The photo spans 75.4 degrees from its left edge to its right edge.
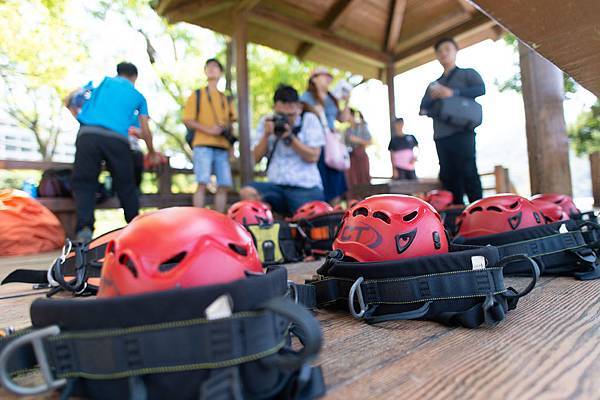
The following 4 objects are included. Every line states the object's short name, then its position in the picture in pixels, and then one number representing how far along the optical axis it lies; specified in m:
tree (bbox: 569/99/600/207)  11.39
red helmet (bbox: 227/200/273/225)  3.11
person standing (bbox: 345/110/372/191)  7.09
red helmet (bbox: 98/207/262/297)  0.92
